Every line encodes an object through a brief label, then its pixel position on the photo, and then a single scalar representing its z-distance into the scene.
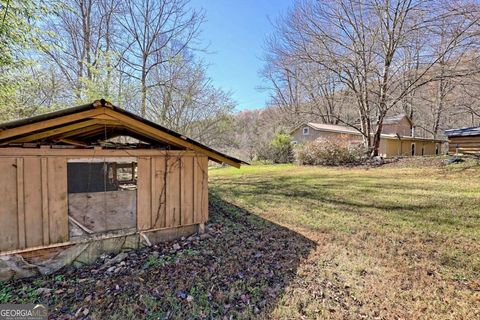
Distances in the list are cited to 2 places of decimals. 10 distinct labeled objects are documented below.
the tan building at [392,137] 21.47
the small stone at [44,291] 3.23
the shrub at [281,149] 22.53
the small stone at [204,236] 4.88
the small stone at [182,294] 3.06
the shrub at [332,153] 16.12
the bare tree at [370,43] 13.42
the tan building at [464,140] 14.34
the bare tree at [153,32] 14.67
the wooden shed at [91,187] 3.45
